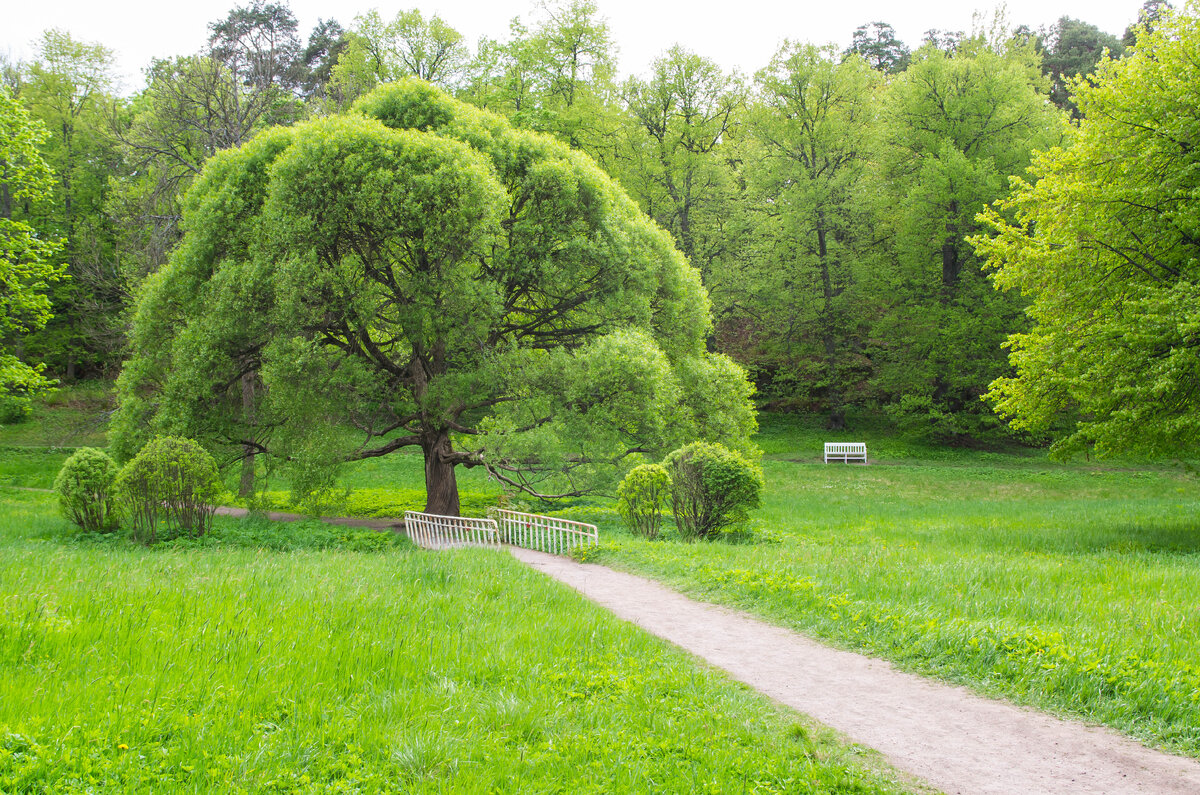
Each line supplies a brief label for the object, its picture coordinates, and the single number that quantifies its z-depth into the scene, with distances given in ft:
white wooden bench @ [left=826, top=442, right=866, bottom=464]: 97.86
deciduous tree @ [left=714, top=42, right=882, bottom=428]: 113.09
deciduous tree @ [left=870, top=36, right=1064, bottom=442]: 101.60
